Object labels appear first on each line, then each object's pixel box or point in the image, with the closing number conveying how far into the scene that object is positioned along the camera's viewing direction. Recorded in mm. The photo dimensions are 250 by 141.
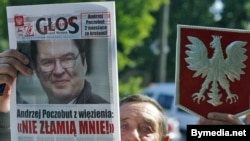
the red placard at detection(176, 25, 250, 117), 4752
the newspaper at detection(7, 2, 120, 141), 4703
